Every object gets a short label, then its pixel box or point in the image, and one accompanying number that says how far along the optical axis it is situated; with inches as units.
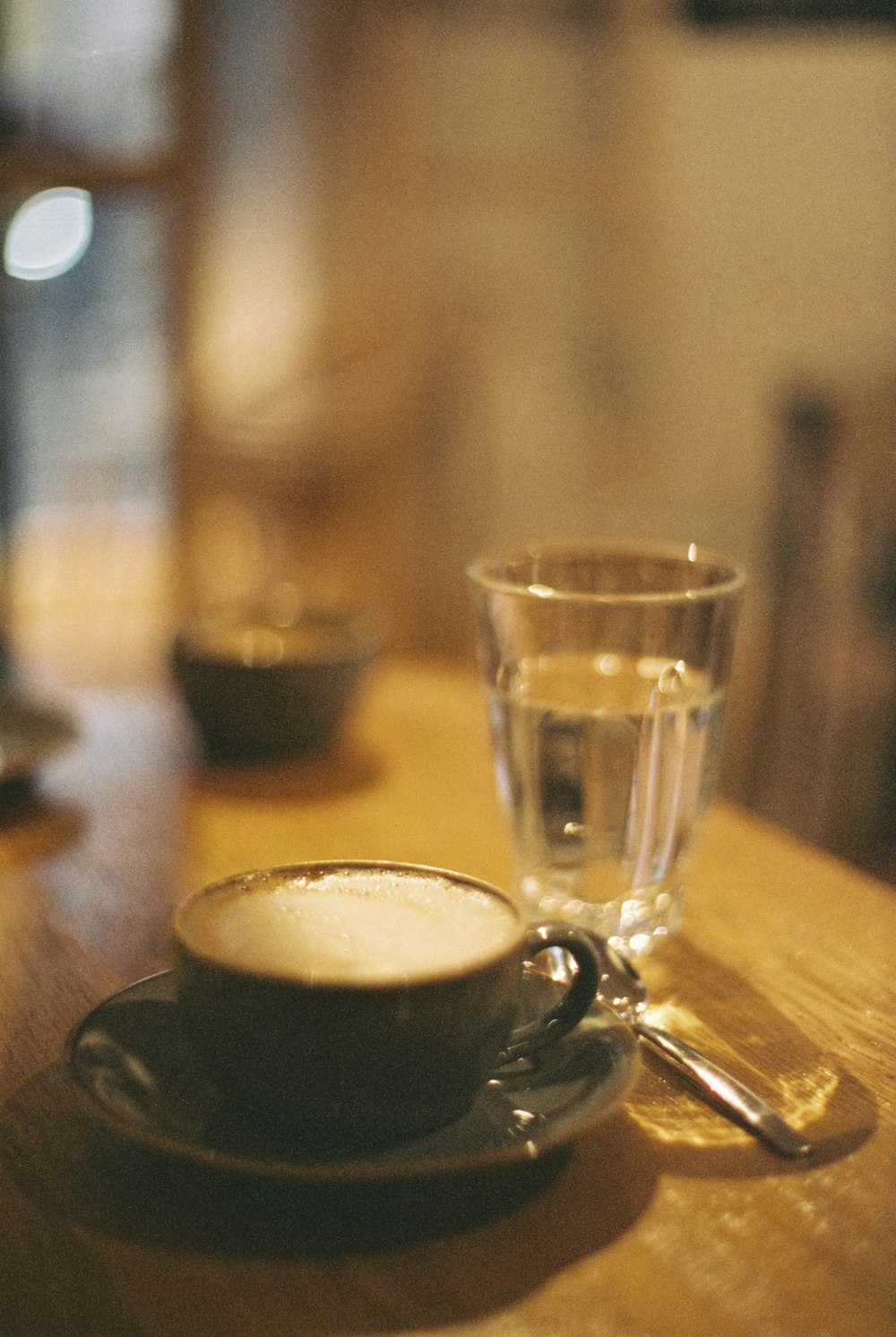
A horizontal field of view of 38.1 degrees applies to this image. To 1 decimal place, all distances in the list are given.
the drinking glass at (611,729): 27.0
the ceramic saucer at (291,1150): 16.3
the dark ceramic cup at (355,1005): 16.7
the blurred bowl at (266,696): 37.5
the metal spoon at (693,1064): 19.1
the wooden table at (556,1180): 15.6
